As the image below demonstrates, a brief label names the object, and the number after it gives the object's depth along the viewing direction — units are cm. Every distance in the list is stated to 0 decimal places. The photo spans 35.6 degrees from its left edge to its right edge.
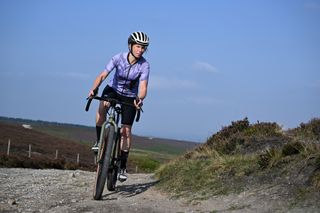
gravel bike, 798
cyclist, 834
